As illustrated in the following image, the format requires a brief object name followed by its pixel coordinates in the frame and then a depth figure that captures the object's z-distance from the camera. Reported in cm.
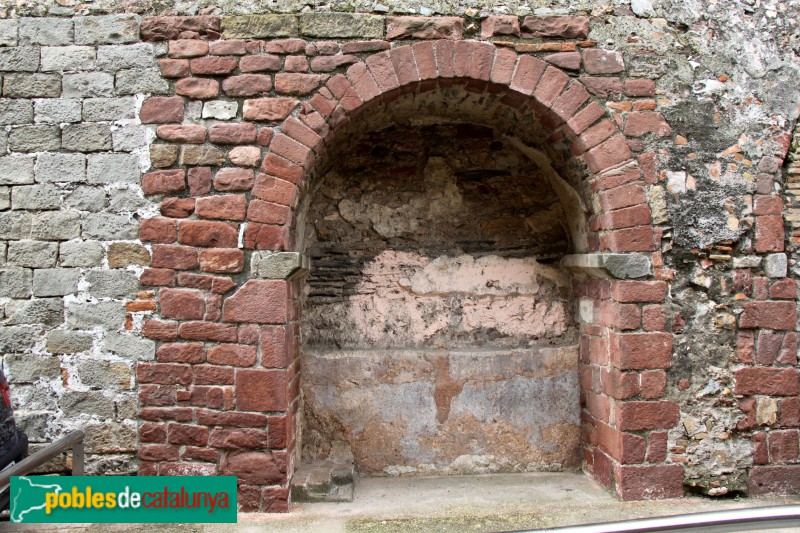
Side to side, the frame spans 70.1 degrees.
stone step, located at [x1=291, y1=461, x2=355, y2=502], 325
